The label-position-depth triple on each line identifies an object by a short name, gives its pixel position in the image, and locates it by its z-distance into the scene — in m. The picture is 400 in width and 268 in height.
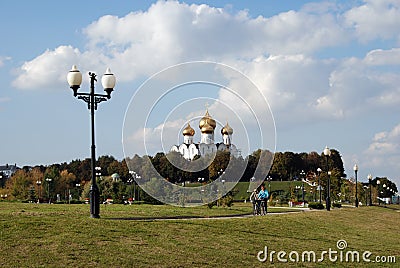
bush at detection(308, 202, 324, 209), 39.62
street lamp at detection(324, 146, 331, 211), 35.50
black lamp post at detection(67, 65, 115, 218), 16.03
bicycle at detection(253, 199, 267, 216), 26.77
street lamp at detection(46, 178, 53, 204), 67.46
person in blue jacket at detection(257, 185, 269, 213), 26.45
